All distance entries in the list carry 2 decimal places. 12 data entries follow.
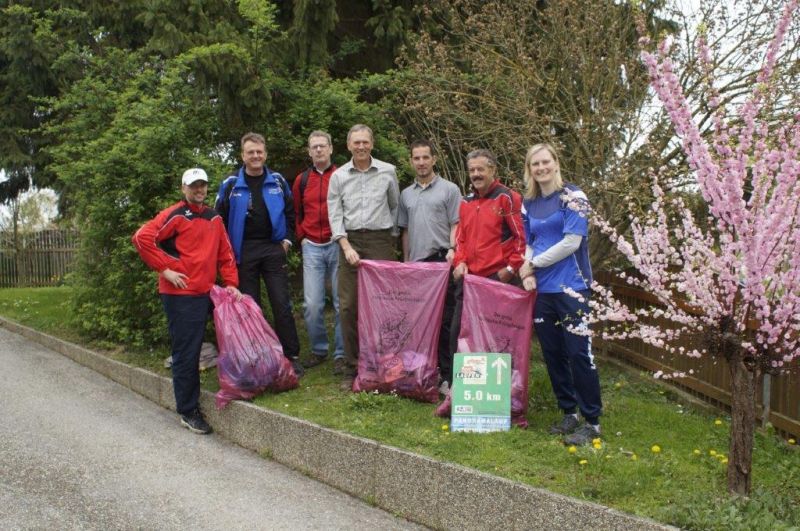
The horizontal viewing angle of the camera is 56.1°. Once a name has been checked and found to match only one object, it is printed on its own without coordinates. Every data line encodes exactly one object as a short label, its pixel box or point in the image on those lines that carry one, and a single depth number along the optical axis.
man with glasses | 6.31
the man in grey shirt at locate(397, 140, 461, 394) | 5.77
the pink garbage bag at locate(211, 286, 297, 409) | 5.61
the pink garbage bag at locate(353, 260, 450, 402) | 5.54
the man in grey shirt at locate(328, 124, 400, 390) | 5.94
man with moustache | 5.18
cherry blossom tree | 3.25
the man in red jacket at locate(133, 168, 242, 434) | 5.65
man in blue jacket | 6.12
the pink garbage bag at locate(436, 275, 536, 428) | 4.93
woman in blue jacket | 4.60
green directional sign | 4.79
